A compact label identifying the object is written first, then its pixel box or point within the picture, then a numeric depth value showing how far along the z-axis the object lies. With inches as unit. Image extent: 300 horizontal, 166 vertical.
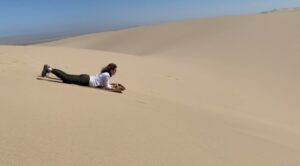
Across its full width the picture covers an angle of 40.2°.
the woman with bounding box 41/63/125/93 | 251.0
